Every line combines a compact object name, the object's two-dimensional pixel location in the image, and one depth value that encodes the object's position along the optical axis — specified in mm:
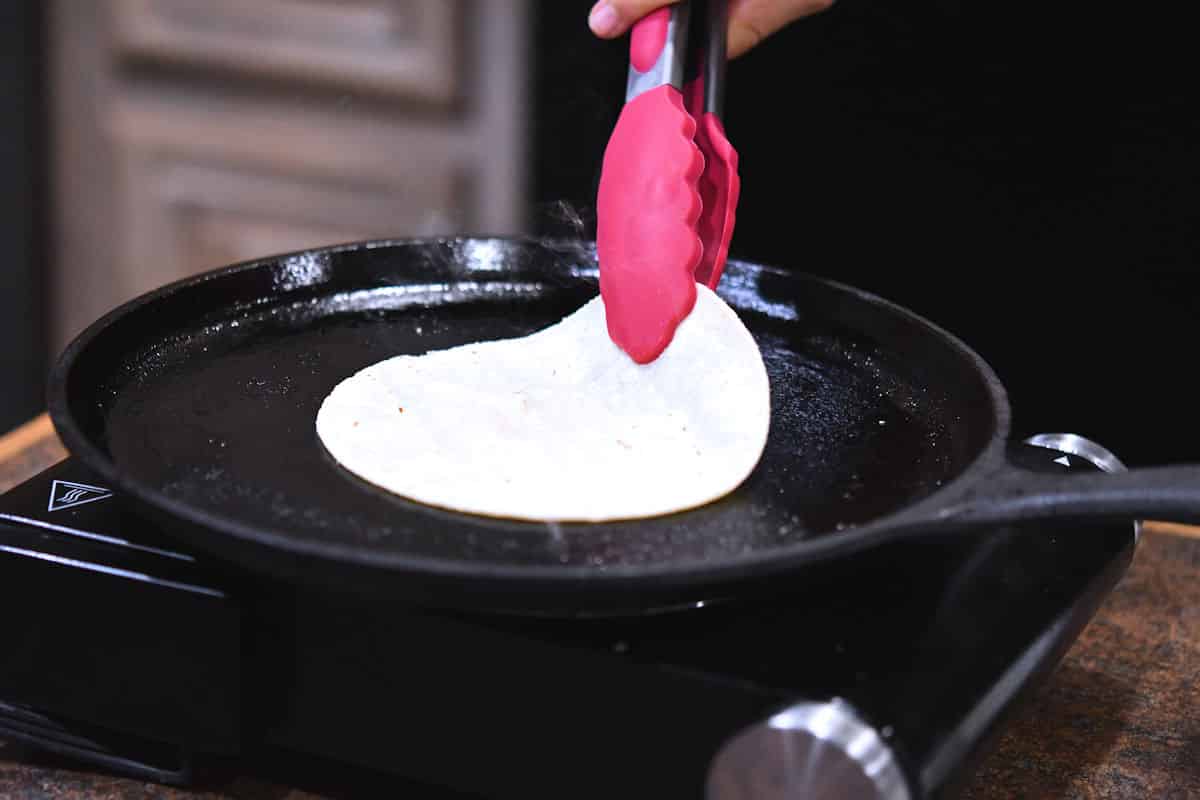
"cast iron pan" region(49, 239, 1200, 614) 875
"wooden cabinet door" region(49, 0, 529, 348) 1756
